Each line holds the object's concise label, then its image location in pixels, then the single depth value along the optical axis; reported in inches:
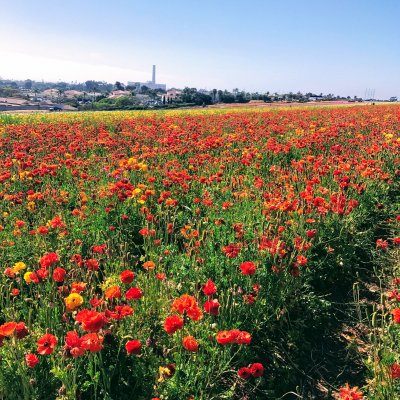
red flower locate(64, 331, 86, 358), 75.2
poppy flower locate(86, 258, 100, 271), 108.7
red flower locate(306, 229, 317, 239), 133.1
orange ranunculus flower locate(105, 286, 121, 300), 89.0
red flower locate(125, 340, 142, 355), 81.1
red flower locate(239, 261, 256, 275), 101.8
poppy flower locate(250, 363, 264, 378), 82.9
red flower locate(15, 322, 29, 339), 82.4
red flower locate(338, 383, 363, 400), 77.4
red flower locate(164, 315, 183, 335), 81.0
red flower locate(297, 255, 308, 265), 120.8
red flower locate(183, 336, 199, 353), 78.2
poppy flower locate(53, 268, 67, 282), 96.7
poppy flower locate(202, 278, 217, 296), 92.2
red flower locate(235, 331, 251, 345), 83.4
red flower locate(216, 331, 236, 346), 82.2
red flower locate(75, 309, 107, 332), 74.4
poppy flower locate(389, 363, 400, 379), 84.8
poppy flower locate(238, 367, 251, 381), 83.2
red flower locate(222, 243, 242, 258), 114.1
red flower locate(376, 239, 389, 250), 142.7
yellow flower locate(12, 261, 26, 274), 107.3
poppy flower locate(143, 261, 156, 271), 113.6
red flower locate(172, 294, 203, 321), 85.0
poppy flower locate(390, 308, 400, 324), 87.1
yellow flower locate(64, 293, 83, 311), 88.4
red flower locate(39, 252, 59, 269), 100.0
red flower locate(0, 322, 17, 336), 77.1
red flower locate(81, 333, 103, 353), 74.7
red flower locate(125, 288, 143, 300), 88.5
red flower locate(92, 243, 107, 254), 124.0
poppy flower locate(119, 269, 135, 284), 93.7
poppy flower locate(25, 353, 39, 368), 81.3
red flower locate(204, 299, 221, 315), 89.9
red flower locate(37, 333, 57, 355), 76.4
